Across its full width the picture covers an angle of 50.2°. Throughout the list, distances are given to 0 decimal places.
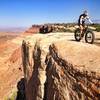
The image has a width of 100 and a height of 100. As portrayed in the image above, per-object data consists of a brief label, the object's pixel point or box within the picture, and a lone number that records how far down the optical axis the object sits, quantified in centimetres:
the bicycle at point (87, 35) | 667
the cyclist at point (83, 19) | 673
